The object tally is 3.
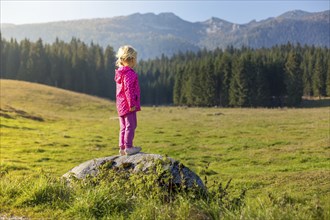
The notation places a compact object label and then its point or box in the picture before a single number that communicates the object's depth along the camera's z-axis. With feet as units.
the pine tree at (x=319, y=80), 444.55
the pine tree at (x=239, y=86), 364.58
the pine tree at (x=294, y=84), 380.78
